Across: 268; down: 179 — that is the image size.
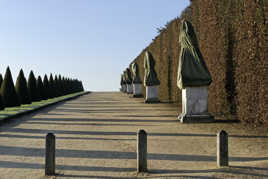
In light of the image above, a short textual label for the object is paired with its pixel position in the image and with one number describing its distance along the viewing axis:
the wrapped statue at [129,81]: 39.45
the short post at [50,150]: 5.44
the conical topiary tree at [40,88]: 28.20
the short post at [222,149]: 5.62
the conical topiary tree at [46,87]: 30.47
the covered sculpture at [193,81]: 12.03
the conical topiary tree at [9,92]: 20.23
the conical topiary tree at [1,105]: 17.53
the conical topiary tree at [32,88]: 26.15
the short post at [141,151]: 5.54
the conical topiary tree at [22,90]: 23.06
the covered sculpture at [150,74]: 22.59
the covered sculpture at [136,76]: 31.12
